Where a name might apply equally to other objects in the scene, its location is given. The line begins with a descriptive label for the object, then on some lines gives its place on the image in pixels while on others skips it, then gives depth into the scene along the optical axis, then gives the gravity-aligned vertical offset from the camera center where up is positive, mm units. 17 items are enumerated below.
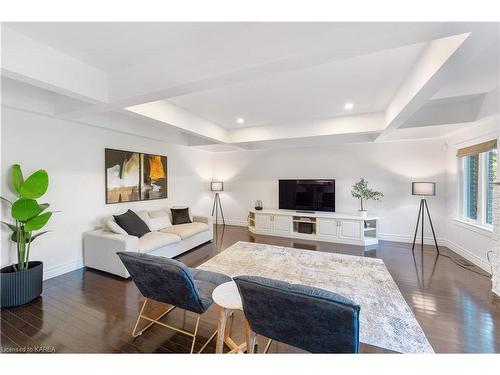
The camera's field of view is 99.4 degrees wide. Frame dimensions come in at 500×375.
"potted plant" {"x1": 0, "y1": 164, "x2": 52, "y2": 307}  2381 -631
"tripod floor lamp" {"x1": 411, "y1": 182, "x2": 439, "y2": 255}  4320 -137
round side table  1550 -893
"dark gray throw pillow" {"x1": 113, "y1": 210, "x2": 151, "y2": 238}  3662 -681
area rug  1942 -1357
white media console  4820 -1006
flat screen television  5457 -254
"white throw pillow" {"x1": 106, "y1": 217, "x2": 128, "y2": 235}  3428 -690
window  3536 +90
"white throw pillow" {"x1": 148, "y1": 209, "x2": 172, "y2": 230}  4305 -716
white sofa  3205 -933
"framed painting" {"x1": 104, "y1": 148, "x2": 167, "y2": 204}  3994 +199
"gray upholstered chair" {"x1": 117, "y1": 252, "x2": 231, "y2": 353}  1648 -801
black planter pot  2359 -1150
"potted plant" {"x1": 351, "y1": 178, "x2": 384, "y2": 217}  4961 -181
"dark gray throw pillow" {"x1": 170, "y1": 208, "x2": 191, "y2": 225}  4848 -706
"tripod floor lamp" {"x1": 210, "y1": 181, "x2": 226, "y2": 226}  6910 -711
